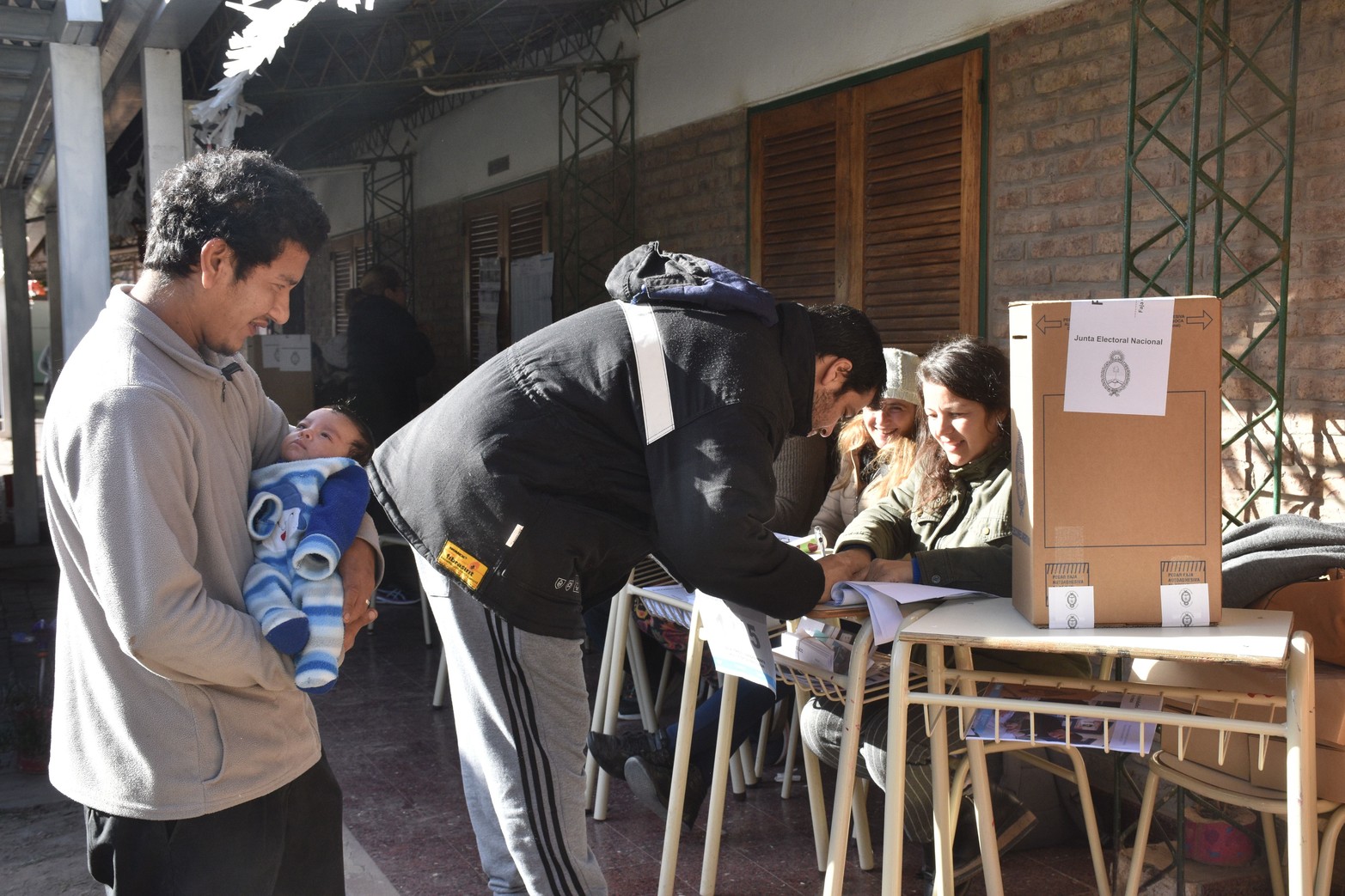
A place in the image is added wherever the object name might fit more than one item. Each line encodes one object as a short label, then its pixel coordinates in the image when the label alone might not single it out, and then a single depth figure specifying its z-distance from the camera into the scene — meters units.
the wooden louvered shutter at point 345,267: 12.90
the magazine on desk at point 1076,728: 2.09
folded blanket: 2.46
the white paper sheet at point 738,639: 2.28
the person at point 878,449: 3.51
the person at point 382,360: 7.10
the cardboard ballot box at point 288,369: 7.47
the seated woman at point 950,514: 2.78
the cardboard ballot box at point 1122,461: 2.06
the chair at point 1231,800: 2.25
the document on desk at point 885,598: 2.15
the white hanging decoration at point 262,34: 2.48
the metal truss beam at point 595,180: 7.48
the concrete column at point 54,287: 9.15
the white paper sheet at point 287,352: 7.54
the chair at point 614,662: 3.53
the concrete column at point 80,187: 3.77
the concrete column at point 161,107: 3.96
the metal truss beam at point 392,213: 11.48
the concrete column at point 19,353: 8.31
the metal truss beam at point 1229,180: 3.42
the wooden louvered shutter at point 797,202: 5.59
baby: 1.71
